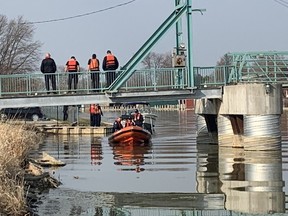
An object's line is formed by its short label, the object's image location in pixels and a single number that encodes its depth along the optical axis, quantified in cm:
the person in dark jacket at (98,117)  4990
